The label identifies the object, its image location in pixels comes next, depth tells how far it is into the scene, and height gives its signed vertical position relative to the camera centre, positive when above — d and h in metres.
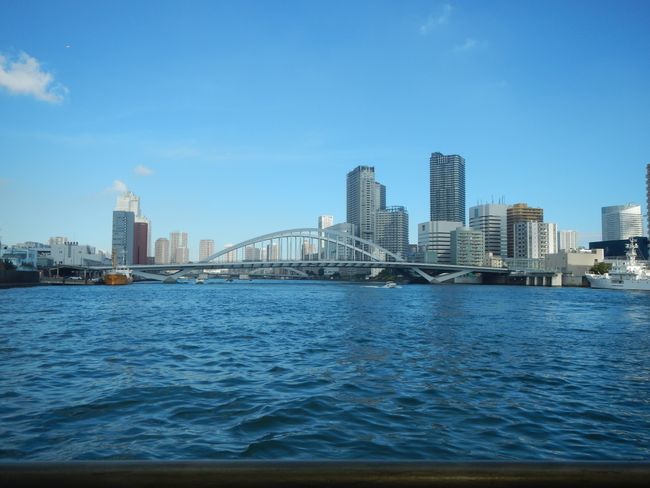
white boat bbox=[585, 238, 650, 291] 104.62 -2.47
